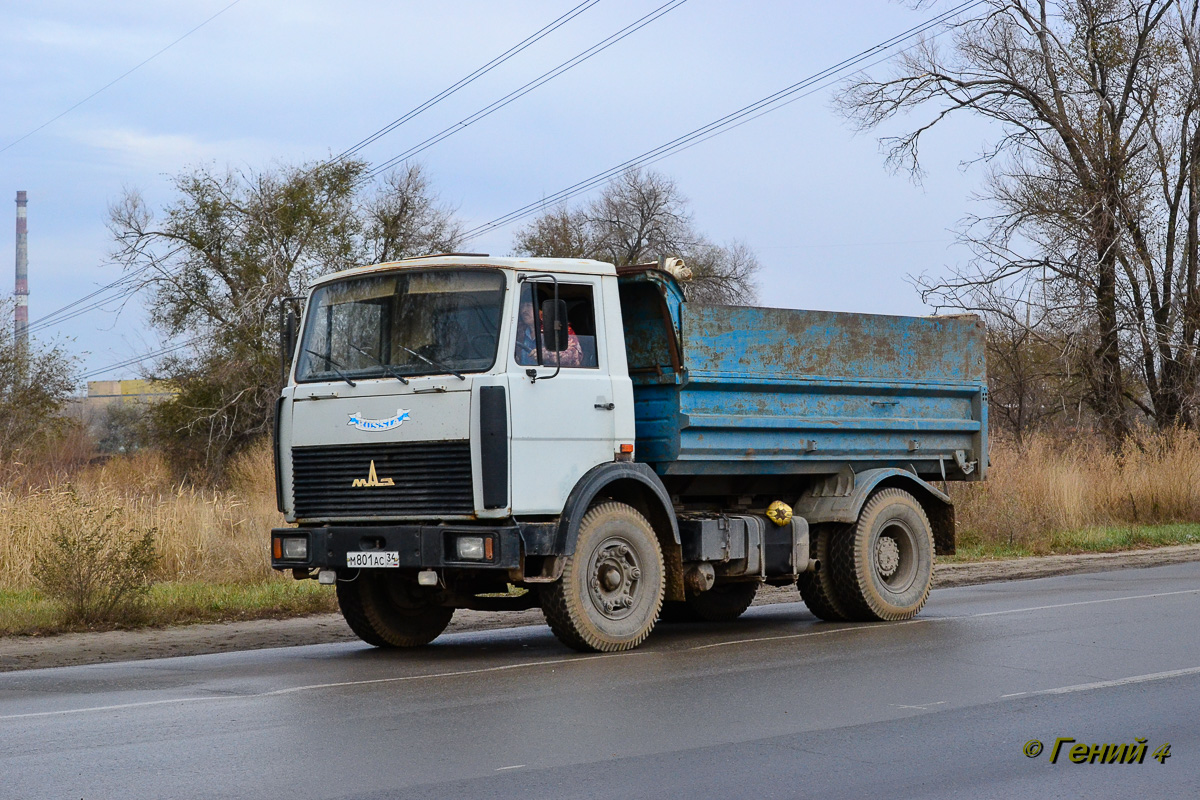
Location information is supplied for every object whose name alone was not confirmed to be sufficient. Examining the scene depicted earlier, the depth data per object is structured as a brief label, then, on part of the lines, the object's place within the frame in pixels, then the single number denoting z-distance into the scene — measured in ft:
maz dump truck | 30.94
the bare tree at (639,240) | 173.06
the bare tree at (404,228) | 128.26
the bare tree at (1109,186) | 98.94
